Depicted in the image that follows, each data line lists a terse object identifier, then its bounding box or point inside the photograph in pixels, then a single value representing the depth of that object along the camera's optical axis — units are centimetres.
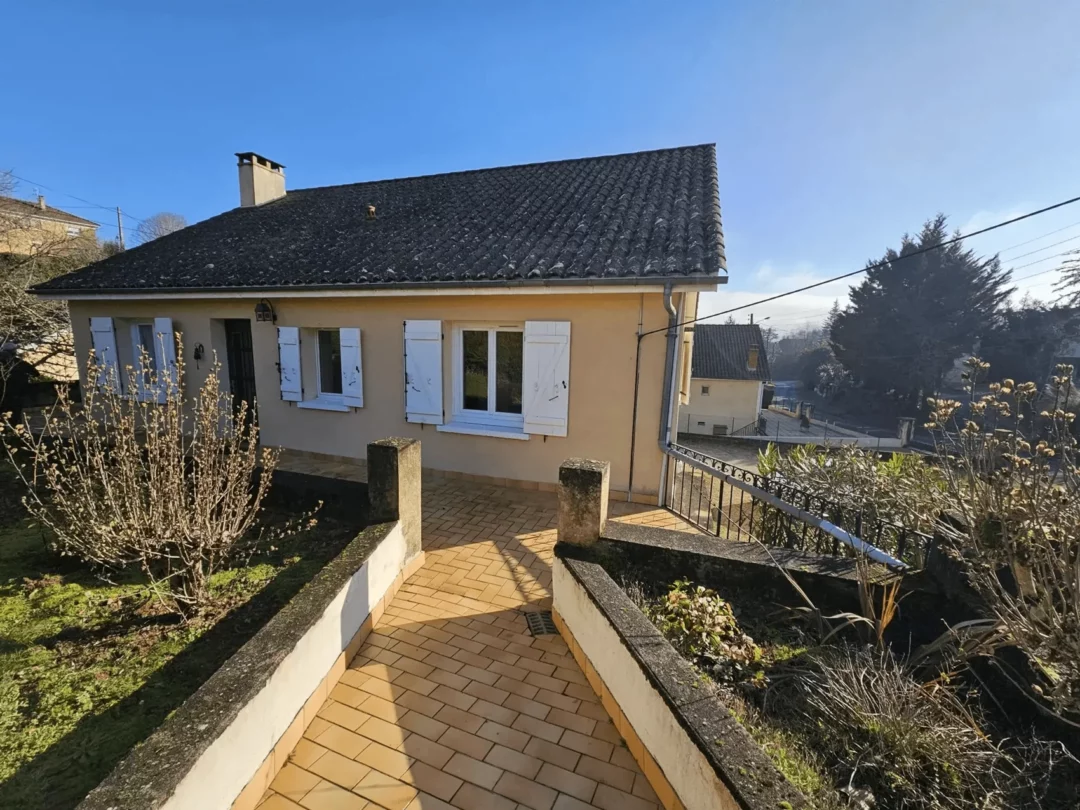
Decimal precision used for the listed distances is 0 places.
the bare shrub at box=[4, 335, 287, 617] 358
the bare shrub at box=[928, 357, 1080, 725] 218
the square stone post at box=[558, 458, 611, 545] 369
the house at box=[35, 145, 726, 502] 604
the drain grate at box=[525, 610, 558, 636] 372
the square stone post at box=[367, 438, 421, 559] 406
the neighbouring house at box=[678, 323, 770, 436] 3073
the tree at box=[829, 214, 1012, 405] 3234
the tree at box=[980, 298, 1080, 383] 3069
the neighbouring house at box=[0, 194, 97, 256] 1406
